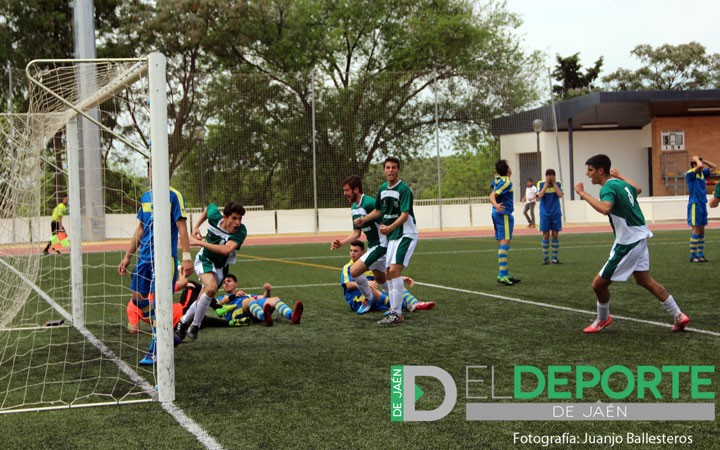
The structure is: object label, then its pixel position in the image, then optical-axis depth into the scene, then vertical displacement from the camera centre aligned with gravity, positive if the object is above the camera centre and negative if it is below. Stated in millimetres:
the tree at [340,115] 31766 +3596
